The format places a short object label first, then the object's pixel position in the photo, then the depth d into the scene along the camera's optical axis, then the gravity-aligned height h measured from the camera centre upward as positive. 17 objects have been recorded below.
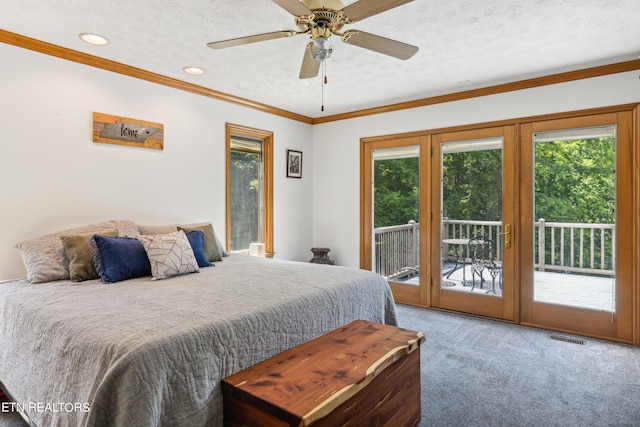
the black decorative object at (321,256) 5.02 -0.64
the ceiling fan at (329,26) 1.83 +1.01
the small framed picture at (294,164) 5.08 +0.65
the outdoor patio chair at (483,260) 4.05 -0.58
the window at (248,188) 4.46 +0.28
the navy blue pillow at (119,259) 2.53 -0.35
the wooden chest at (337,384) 1.42 -0.74
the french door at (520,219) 3.36 -0.11
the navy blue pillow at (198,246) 3.09 -0.31
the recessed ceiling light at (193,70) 3.43 +1.34
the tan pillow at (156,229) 3.28 -0.17
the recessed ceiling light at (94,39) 2.76 +1.33
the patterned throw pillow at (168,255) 2.64 -0.33
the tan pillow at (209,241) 3.36 -0.29
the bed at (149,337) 1.39 -0.59
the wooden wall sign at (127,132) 3.20 +0.73
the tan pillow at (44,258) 2.52 -0.33
